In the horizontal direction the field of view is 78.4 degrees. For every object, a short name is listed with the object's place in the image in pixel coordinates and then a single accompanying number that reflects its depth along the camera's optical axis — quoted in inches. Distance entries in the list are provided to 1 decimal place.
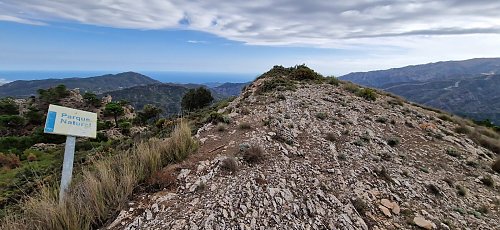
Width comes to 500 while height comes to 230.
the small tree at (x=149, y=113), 1802.4
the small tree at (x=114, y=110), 1785.2
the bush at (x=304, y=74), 884.0
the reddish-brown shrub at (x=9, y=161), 967.6
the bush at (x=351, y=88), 773.7
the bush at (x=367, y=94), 711.7
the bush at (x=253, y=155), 294.4
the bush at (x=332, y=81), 855.3
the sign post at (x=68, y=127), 187.5
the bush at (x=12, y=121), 1549.1
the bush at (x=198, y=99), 1455.5
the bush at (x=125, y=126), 1494.8
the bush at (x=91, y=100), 1969.7
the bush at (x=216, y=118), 413.1
